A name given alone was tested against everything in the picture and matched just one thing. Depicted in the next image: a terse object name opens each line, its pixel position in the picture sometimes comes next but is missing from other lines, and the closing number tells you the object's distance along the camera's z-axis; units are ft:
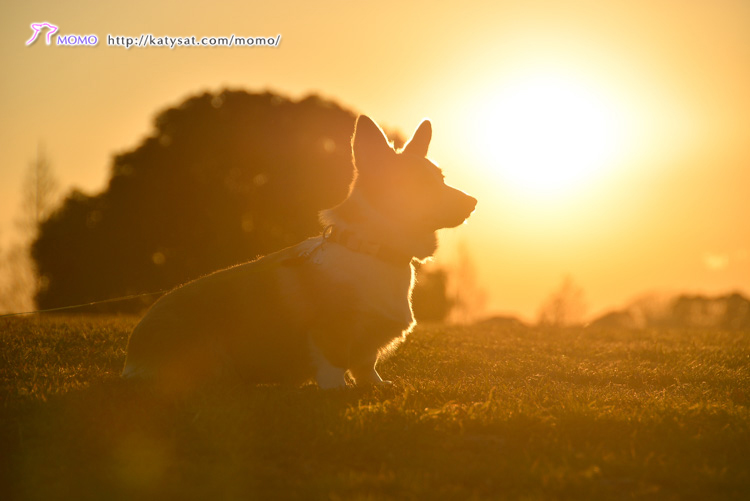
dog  23.26
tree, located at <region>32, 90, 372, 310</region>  92.94
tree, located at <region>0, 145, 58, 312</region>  104.27
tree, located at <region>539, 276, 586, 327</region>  107.95
